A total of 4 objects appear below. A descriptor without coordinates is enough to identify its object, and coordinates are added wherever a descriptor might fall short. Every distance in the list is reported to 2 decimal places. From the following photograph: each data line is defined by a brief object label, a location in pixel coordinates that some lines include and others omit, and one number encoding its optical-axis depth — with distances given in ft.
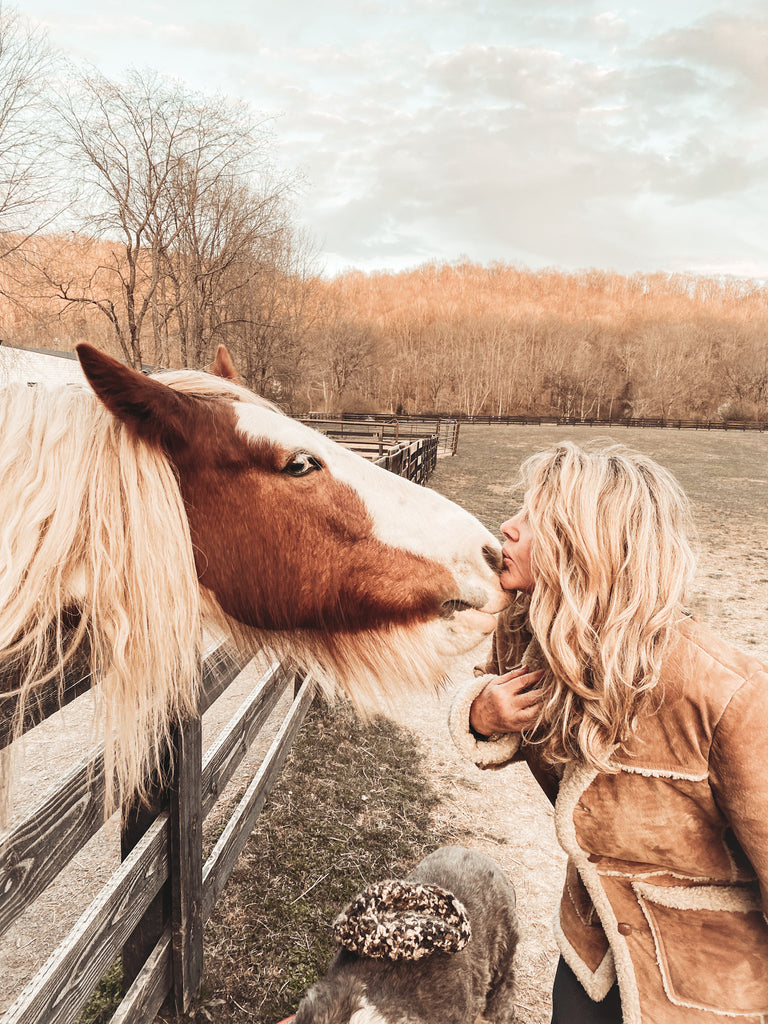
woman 3.81
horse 3.73
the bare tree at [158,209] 43.75
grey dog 4.94
